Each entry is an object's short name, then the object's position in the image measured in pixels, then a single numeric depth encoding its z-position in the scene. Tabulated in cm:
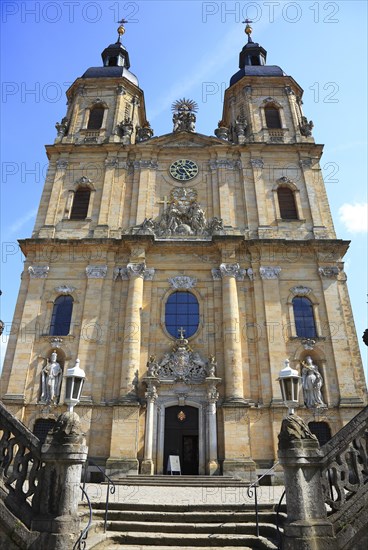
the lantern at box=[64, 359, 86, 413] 905
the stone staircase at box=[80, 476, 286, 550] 741
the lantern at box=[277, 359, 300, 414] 872
